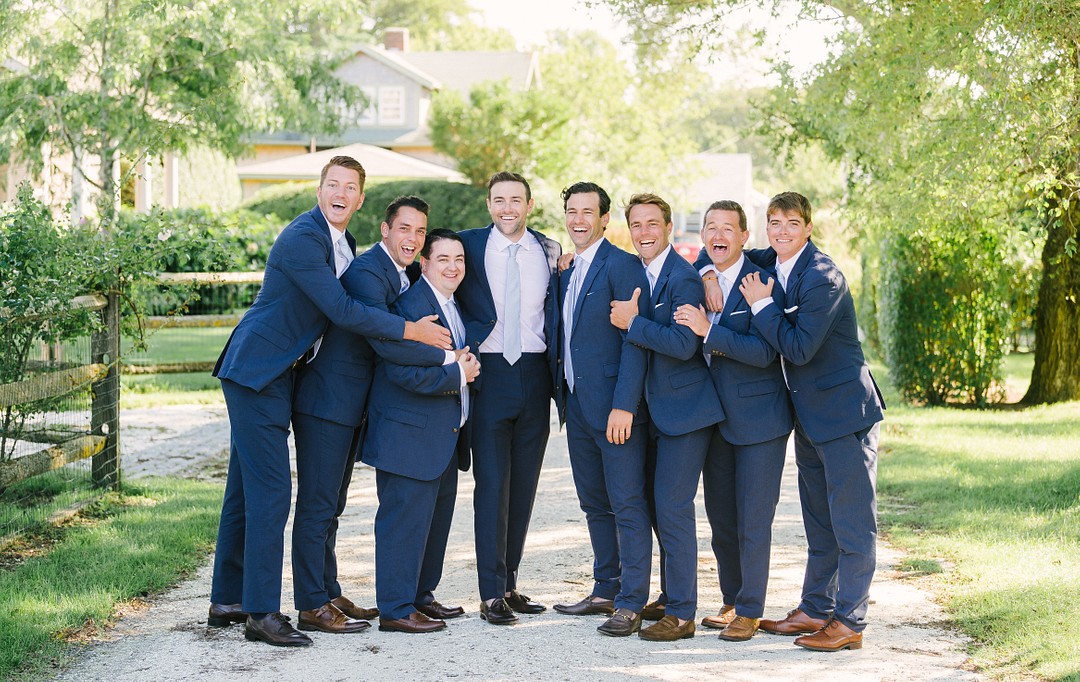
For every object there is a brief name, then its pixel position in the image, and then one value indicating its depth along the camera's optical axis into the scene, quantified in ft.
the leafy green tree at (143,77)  47.19
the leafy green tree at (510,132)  99.96
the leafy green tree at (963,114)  28.30
